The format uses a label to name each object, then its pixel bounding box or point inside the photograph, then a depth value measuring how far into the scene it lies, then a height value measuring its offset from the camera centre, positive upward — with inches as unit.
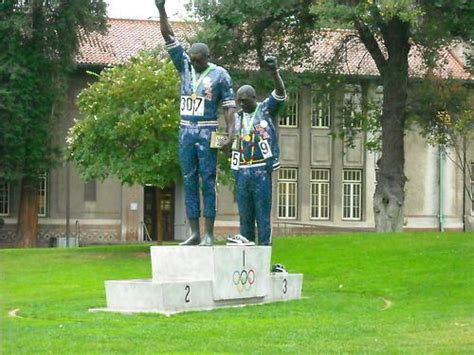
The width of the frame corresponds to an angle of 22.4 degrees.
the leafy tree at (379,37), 1296.8 +201.2
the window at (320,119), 2172.7 +166.9
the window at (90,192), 2090.3 +26.4
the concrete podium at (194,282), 630.5 -40.9
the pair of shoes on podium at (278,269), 772.0 -39.6
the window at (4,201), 2057.1 +9.9
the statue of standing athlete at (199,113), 661.9 +52.8
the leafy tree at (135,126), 1314.0 +89.6
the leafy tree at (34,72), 1807.3 +207.7
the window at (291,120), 2183.8 +161.8
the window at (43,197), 2070.6 +17.2
